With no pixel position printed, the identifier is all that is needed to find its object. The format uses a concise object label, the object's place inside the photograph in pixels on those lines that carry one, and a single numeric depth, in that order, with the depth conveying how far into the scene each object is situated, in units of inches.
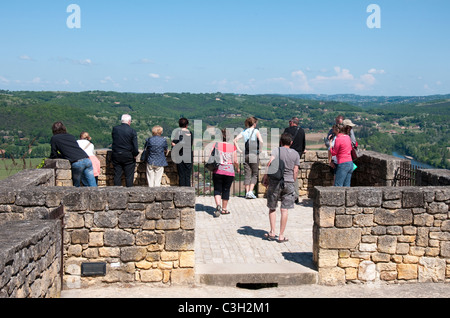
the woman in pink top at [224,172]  372.8
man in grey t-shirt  314.3
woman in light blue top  412.5
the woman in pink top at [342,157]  370.3
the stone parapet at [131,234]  242.4
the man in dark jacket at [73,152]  354.3
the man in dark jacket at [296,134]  418.0
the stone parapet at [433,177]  308.8
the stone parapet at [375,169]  389.4
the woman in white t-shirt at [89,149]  383.2
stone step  252.1
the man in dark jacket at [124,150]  385.1
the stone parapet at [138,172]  434.0
